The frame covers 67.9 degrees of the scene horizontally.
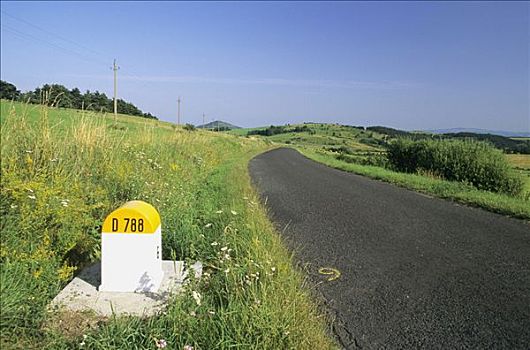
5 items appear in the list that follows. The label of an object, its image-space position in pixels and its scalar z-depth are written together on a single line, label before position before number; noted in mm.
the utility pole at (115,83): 41912
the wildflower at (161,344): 2493
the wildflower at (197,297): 3053
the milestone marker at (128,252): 3654
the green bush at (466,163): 15891
